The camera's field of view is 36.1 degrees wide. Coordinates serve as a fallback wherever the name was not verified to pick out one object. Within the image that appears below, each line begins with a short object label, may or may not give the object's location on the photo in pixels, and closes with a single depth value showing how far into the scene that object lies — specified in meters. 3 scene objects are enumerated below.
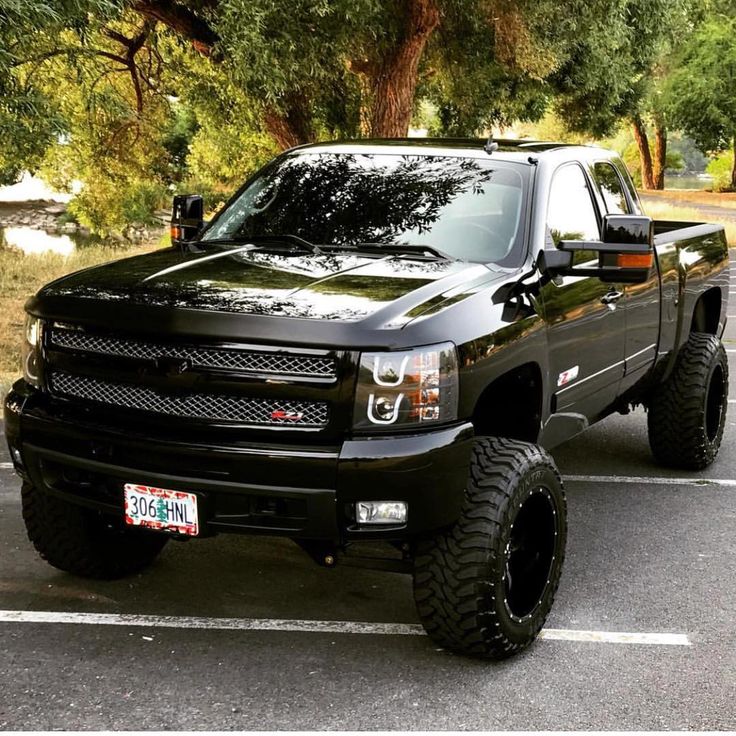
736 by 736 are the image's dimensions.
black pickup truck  3.84
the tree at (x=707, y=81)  45.47
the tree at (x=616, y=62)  20.03
